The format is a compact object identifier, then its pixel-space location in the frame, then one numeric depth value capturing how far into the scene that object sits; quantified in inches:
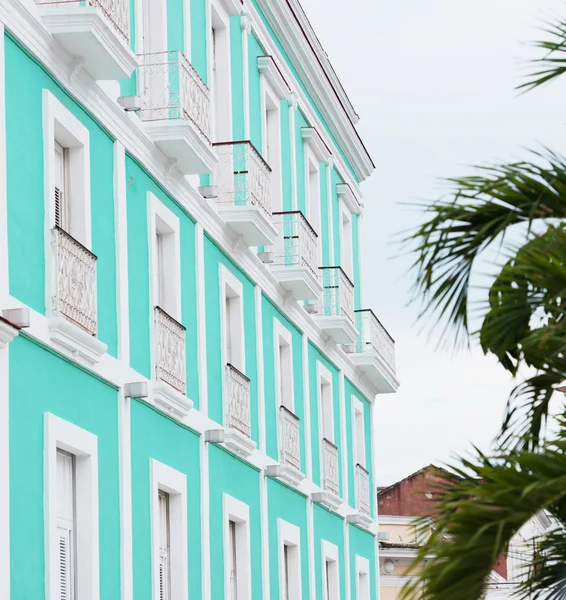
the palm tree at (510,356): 419.6
